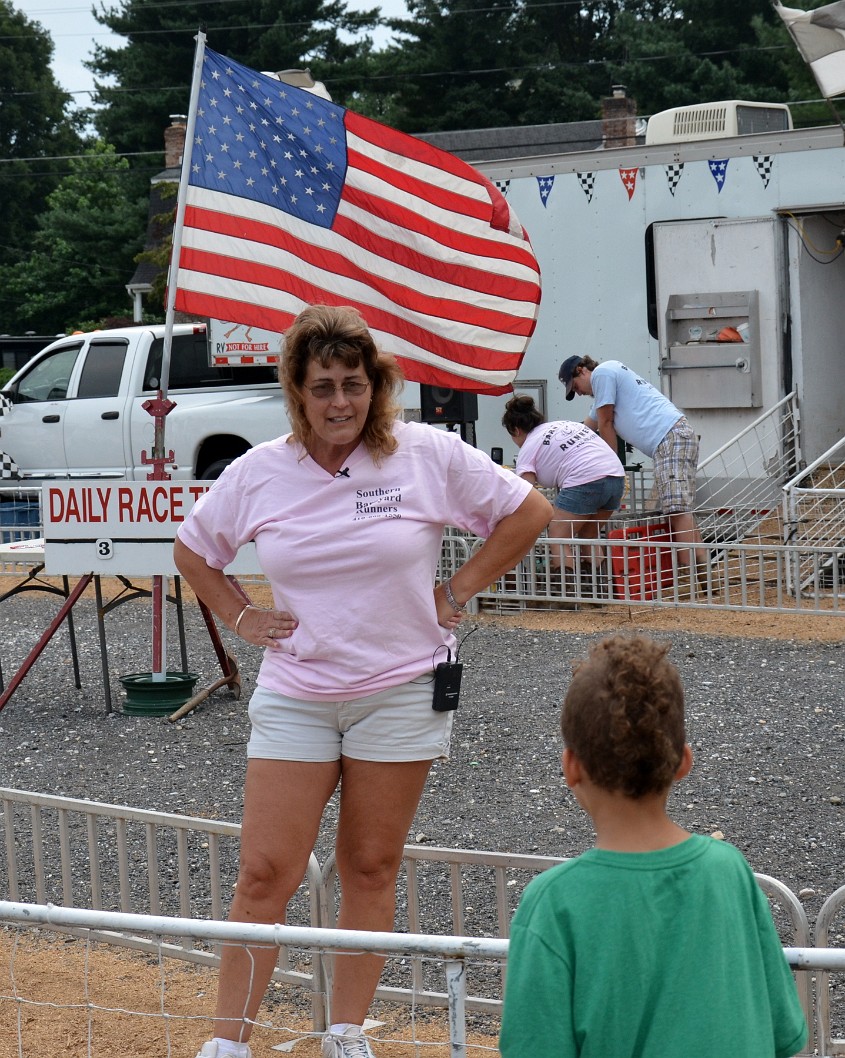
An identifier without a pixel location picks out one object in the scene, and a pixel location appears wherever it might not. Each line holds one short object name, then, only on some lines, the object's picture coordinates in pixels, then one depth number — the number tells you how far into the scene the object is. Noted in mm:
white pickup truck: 13297
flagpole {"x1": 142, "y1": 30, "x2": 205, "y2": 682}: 6801
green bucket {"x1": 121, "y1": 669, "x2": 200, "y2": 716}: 7125
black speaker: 11312
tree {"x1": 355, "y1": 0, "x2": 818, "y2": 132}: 39250
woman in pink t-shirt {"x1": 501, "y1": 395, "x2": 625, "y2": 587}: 9602
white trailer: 11430
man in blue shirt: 10203
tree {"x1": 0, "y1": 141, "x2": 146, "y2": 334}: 40844
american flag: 7008
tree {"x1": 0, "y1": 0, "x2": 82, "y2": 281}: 60062
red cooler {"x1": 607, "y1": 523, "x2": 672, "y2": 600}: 9234
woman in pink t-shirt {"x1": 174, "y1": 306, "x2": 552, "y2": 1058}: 3029
